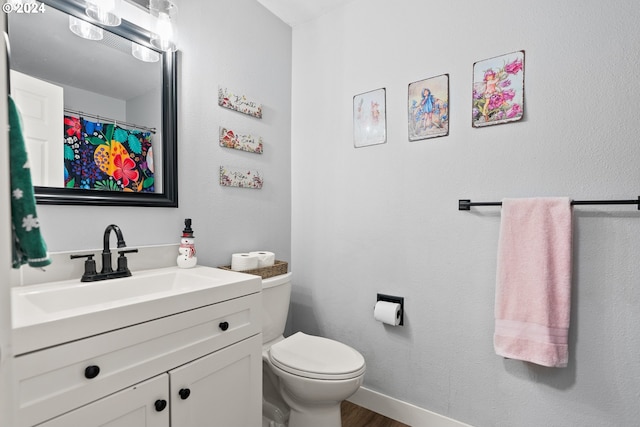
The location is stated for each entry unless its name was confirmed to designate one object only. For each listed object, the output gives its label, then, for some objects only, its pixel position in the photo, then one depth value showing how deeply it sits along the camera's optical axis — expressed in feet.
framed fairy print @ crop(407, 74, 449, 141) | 5.31
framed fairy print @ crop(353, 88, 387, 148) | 5.97
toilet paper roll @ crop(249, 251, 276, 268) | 5.71
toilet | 4.51
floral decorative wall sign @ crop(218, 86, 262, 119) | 5.77
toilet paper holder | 5.76
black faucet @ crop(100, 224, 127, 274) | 4.04
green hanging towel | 1.81
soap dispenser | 4.87
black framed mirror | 3.77
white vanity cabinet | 2.51
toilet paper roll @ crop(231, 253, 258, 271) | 5.46
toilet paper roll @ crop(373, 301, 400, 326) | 5.57
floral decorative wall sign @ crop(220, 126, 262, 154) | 5.79
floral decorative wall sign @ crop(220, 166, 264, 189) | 5.82
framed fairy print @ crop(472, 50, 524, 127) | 4.68
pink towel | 4.21
